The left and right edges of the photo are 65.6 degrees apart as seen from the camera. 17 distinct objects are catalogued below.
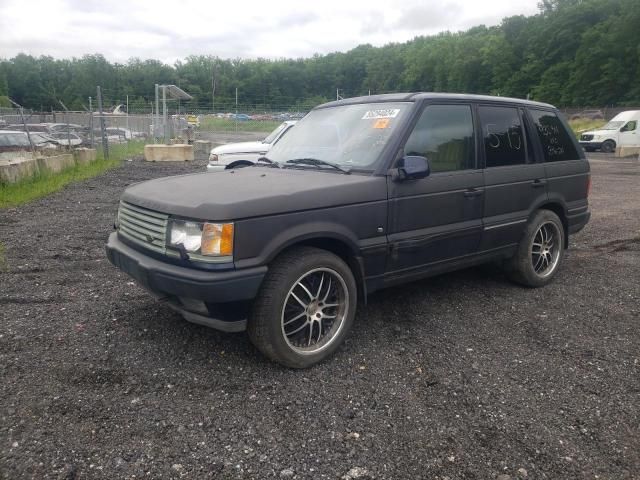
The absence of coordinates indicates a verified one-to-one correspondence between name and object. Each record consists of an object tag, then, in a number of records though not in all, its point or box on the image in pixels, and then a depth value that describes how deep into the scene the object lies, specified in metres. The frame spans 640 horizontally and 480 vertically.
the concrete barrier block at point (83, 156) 14.98
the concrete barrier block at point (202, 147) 23.89
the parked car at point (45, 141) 17.52
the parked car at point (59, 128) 23.77
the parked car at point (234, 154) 11.36
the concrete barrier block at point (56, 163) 11.75
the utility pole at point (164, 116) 22.97
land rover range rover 2.99
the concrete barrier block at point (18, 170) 9.78
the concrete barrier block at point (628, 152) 24.25
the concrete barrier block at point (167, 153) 18.69
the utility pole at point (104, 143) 16.87
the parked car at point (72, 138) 20.09
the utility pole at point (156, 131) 24.58
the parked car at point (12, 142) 14.32
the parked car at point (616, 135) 25.83
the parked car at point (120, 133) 27.06
